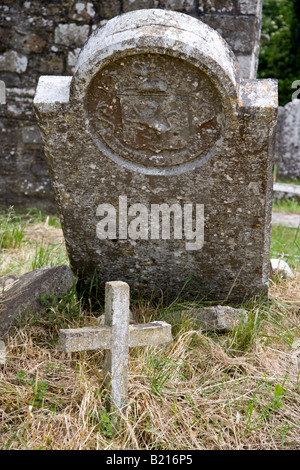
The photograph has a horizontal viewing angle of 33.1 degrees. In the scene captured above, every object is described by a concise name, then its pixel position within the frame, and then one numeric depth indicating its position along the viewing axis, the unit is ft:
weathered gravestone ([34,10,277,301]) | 6.82
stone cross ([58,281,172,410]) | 6.06
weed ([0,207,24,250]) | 12.05
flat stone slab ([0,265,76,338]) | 7.70
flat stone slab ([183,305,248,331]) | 7.79
